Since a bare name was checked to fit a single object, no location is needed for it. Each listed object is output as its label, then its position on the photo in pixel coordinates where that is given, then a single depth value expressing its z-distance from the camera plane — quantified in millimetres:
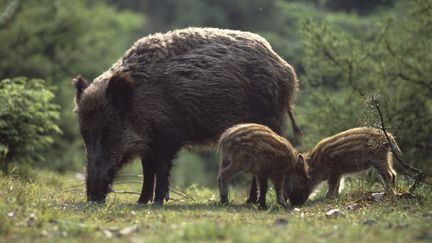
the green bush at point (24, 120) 22812
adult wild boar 18562
